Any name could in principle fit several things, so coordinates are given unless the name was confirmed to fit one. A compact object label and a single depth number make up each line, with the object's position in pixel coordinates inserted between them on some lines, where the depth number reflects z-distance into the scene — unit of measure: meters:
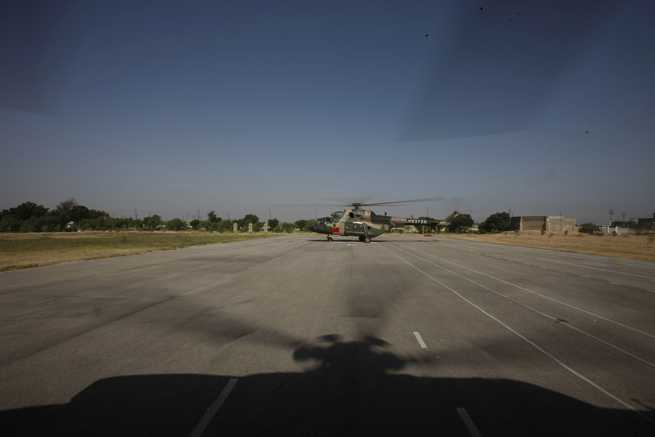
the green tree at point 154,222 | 106.56
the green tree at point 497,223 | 95.94
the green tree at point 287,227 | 95.50
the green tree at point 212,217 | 116.84
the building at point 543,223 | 89.31
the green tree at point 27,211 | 87.91
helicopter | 35.16
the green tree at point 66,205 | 110.94
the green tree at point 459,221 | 42.95
